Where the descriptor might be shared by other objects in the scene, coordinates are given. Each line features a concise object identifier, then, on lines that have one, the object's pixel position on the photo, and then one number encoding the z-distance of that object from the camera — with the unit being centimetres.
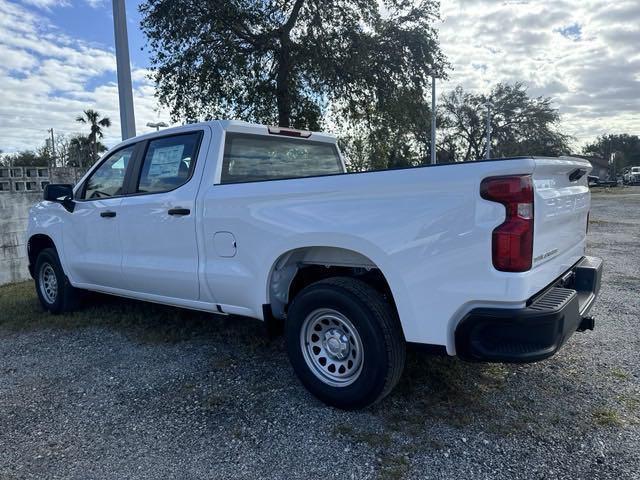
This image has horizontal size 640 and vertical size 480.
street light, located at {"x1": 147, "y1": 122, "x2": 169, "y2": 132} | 1441
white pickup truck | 259
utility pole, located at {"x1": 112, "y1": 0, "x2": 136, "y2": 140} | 838
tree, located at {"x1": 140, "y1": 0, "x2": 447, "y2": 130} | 1278
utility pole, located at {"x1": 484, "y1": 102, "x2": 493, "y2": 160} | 3019
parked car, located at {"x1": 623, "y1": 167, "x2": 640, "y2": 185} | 6129
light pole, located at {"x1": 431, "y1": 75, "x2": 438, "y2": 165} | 1489
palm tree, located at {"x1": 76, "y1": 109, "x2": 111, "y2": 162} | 5478
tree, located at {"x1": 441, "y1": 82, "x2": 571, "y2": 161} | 3844
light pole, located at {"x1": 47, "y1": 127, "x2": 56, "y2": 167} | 5068
